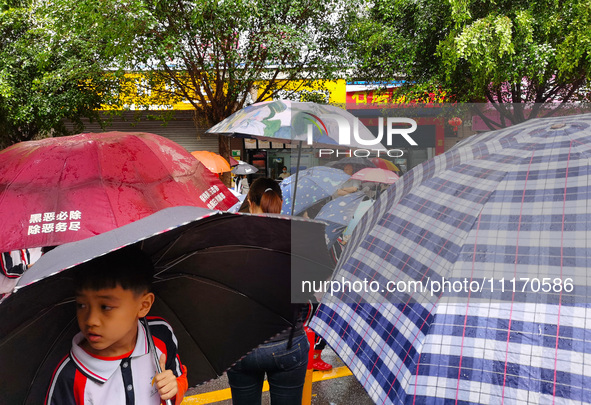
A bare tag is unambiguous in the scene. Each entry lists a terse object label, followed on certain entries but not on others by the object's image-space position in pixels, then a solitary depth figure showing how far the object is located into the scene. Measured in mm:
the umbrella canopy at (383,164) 9945
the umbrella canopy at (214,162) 9455
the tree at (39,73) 11062
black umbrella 1170
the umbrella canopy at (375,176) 7211
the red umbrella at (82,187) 2008
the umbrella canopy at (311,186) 4891
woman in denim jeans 2115
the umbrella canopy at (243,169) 13305
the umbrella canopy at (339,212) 3878
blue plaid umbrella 1074
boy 1415
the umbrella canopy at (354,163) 8615
